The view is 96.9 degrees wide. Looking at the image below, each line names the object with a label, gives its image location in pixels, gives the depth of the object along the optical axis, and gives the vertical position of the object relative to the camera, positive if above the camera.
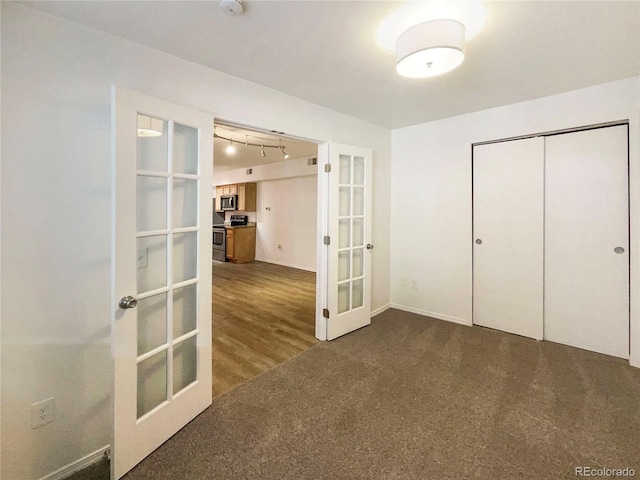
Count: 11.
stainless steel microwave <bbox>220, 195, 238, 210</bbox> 7.96 +1.06
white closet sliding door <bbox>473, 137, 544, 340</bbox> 2.90 +0.05
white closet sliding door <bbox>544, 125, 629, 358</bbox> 2.51 +0.01
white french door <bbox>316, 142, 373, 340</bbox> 2.92 +0.00
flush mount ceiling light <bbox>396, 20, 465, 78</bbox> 1.53 +1.09
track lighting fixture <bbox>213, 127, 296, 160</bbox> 4.42 +1.62
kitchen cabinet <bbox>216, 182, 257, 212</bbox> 7.69 +1.22
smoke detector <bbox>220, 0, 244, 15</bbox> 1.40 +1.18
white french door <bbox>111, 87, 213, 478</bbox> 1.41 -0.19
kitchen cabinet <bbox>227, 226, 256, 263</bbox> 7.44 -0.14
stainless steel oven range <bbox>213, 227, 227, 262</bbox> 7.61 -0.15
